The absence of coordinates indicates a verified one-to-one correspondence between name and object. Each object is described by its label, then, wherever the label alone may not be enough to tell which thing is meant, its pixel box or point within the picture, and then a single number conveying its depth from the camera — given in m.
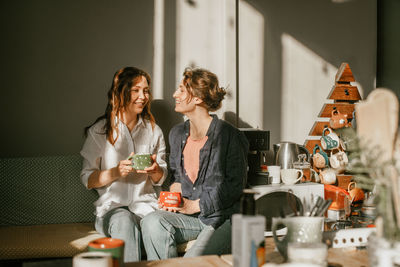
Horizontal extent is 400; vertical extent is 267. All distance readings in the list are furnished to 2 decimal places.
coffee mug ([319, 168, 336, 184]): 3.06
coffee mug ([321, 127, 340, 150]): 3.14
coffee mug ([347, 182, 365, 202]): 3.09
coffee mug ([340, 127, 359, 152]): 3.09
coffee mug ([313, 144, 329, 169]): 3.11
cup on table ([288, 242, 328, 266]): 1.08
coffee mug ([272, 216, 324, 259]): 1.24
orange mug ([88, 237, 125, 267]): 1.06
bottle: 1.06
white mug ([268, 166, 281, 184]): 2.82
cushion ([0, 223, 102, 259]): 2.09
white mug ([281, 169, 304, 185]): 2.77
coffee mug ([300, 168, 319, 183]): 2.92
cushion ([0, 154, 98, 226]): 2.52
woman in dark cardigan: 2.16
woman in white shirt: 2.40
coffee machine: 2.80
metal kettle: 2.95
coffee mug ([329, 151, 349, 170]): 3.06
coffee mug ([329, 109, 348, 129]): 3.19
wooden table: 1.27
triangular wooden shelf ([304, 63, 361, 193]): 3.32
